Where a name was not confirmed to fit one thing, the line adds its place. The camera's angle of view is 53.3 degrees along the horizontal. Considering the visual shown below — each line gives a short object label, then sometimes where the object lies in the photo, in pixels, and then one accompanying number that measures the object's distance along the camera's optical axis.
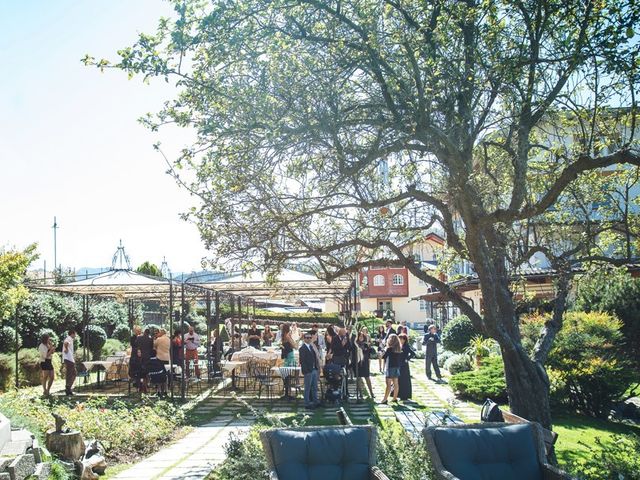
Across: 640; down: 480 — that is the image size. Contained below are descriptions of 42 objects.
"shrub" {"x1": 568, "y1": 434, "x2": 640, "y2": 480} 5.86
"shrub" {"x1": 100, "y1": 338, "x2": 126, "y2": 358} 21.92
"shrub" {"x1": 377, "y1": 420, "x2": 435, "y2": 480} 5.59
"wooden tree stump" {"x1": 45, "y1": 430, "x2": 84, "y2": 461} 7.27
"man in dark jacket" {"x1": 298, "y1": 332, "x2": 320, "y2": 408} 12.98
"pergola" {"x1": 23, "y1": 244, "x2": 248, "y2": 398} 15.12
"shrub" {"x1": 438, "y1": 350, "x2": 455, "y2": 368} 21.25
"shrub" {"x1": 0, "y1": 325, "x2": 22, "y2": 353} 17.16
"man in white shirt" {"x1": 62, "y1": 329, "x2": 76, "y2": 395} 14.92
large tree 6.71
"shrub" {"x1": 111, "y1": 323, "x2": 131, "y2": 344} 25.73
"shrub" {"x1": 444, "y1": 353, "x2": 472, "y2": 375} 18.02
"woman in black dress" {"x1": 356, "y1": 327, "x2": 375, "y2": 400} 14.57
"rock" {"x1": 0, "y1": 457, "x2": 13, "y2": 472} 5.27
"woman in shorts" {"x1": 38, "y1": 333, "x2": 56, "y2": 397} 14.41
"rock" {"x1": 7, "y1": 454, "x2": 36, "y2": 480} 5.26
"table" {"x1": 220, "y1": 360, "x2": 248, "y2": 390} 14.77
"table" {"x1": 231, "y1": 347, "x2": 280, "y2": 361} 15.54
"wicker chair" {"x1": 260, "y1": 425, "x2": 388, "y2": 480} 5.02
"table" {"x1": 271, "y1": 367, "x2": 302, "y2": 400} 14.08
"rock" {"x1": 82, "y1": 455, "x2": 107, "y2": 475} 7.11
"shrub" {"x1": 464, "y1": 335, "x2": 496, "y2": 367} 16.84
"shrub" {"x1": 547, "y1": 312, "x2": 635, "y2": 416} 11.50
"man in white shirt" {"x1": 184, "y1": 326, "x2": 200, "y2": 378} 17.45
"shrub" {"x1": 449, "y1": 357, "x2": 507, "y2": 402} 12.40
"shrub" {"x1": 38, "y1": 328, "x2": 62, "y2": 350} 18.36
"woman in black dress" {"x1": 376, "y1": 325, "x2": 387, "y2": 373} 20.56
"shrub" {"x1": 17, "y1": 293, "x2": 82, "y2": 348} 18.73
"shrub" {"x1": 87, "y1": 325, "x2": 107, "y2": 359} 21.64
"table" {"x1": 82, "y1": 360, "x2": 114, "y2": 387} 15.90
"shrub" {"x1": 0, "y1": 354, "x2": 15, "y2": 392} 15.33
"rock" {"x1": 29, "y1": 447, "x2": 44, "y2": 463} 6.16
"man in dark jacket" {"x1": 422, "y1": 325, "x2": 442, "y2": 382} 17.51
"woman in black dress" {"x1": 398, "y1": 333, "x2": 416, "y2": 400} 13.84
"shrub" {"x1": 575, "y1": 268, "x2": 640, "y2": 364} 16.48
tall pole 48.19
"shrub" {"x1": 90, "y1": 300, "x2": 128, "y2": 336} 24.95
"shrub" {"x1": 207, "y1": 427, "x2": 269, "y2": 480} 5.96
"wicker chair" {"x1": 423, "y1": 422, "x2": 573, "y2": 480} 5.02
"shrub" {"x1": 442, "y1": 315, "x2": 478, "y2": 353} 21.14
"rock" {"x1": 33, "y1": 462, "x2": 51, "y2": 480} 5.81
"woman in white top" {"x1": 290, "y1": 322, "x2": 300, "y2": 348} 21.64
